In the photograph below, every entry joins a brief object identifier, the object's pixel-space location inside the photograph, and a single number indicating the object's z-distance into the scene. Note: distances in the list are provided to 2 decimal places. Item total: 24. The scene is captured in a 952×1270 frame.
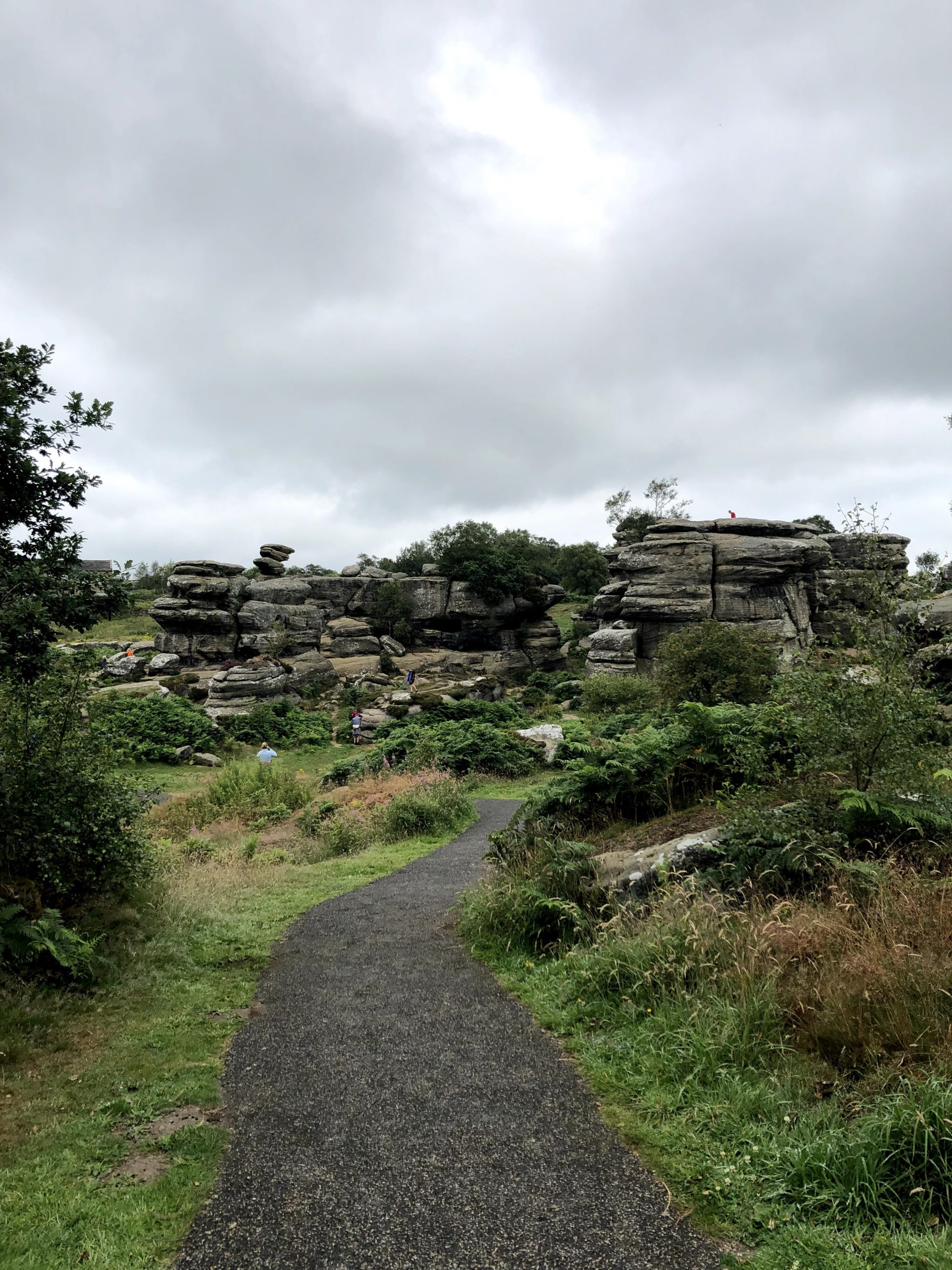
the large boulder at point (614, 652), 39.53
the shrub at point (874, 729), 7.11
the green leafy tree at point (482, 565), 52.31
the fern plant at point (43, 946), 6.66
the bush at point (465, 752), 23.97
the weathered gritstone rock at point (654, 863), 7.58
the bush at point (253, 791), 19.88
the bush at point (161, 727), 27.88
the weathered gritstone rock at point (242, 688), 36.31
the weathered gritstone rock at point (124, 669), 41.84
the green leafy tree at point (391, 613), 51.88
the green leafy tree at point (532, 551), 70.75
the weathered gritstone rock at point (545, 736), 26.45
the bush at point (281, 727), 32.66
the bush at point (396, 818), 15.84
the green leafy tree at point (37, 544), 6.10
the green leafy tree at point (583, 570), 77.88
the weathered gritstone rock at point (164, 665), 44.66
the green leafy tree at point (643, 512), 69.50
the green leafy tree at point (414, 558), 65.25
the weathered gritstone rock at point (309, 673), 42.84
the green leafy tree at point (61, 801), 7.34
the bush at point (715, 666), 21.17
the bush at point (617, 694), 29.31
